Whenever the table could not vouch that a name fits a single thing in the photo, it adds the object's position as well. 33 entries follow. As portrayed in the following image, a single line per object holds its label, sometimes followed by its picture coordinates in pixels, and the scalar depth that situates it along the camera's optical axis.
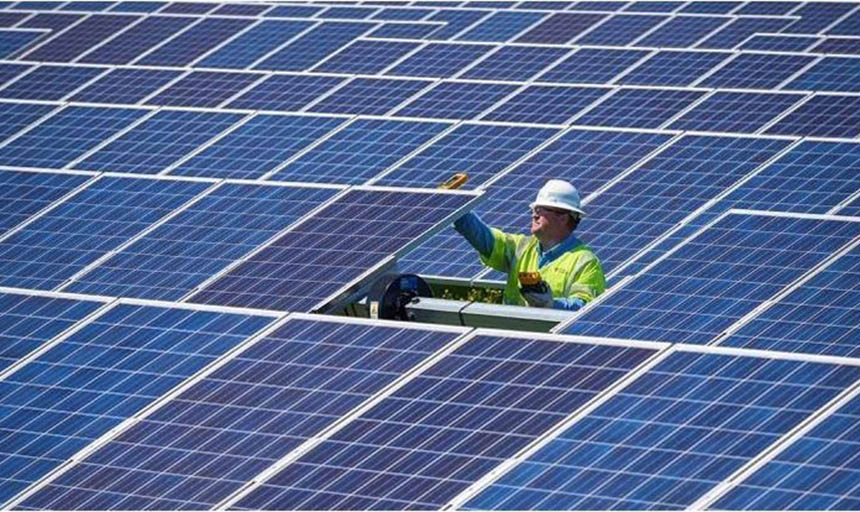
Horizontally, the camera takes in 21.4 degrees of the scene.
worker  19.67
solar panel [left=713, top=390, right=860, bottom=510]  13.47
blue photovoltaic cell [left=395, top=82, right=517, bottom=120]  30.91
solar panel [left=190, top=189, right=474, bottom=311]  18.70
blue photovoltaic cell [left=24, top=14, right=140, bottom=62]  41.28
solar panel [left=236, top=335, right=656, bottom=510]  14.77
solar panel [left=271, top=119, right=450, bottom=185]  26.78
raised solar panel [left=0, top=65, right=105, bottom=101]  35.72
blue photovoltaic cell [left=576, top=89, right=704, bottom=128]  29.44
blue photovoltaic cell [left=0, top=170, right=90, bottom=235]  22.08
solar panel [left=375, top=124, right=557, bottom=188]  26.28
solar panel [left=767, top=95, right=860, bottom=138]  28.25
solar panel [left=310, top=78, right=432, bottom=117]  32.03
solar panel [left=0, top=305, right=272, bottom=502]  16.36
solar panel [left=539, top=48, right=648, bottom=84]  34.28
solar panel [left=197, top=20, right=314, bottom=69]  38.97
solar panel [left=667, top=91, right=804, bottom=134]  29.04
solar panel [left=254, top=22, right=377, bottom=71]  37.91
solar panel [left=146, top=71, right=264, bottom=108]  34.31
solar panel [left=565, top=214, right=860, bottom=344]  18.06
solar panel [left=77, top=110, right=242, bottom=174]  28.72
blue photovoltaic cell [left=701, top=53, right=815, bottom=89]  33.03
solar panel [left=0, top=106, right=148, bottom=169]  30.12
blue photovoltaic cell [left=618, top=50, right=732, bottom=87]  33.66
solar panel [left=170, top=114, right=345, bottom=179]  27.83
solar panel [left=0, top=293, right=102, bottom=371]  17.97
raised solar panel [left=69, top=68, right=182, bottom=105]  35.12
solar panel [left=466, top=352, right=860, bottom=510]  14.08
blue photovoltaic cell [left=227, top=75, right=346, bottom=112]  33.28
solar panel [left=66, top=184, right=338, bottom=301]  19.69
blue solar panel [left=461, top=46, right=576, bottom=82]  35.03
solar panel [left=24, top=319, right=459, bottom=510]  15.42
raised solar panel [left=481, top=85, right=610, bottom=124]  30.06
